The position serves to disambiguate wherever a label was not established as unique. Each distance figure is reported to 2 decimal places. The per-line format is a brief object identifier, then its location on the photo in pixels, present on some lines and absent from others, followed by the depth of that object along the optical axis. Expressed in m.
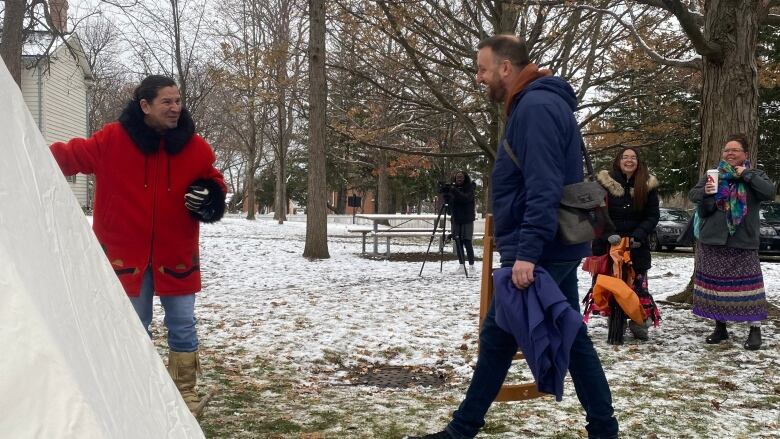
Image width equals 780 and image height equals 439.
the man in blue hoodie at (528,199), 3.07
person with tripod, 11.34
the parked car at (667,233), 20.47
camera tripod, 11.18
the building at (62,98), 25.69
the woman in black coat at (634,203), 6.01
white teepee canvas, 1.11
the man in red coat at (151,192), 3.62
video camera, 11.28
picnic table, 14.21
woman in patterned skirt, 5.73
